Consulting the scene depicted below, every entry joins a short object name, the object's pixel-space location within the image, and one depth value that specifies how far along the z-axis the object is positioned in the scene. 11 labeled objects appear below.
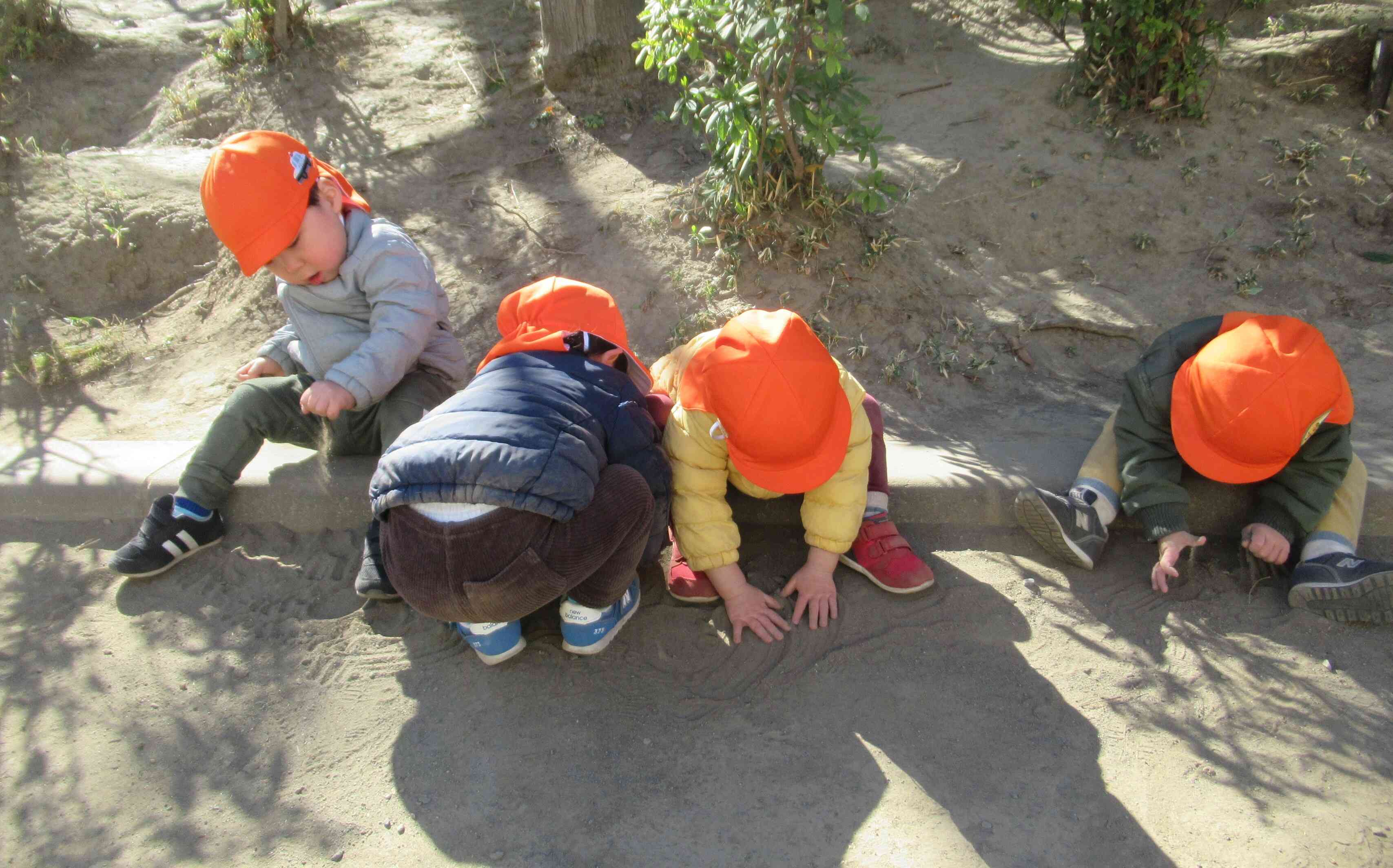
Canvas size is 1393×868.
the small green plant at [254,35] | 4.98
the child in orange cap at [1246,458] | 2.34
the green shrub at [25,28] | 5.16
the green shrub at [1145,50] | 4.15
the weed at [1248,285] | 3.68
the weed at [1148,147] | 4.20
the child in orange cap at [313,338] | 2.47
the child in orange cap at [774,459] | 2.20
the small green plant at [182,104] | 4.86
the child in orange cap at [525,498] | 1.88
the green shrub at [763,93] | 3.09
